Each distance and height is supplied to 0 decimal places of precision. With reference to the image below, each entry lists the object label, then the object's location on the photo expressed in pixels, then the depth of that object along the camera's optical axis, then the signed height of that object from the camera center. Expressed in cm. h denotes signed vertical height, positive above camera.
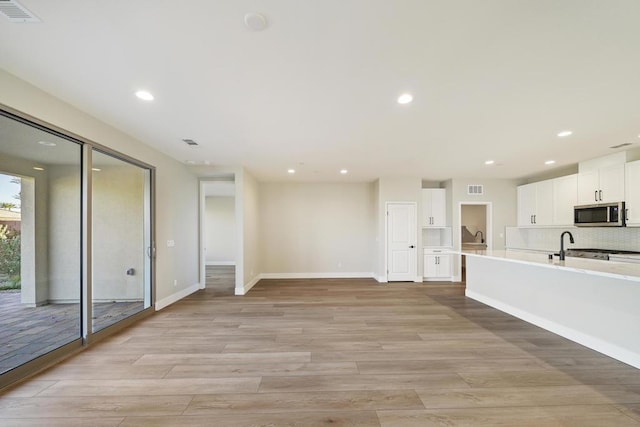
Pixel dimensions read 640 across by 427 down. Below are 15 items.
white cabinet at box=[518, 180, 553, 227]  564 +25
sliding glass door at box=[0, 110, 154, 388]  241 -29
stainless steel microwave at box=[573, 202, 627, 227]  428 -2
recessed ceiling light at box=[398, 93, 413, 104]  247 +118
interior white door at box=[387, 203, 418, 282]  642 -71
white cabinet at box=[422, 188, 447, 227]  668 +22
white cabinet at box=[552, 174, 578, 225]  514 +34
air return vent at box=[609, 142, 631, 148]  389 +109
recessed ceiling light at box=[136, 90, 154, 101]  243 +122
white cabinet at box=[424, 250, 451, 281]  655 -133
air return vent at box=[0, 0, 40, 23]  147 +126
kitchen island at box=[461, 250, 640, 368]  250 -106
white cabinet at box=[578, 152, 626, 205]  434 +63
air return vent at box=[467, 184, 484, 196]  656 +65
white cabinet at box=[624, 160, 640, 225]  410 +35
